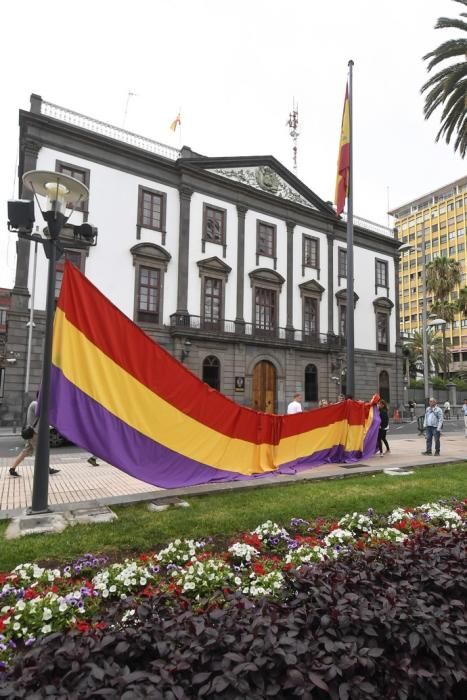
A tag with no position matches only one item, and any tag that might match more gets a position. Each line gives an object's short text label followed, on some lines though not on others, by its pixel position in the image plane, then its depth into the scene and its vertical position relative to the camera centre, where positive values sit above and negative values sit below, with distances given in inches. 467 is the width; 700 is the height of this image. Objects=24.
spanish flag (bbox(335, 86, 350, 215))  531.5 +283.7
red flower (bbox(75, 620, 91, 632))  102.1 -58.0
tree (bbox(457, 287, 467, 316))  1973.4 +419.4
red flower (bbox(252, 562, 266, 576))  146.0 -61.8
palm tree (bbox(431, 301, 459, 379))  2026.3 +391.6
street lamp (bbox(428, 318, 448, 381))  2049.2 +129.5
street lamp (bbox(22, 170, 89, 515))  231.8 +82.3
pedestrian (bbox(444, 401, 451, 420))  1405.0 -61.7
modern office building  3622.0 +1326.2
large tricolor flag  236.8 -11.1
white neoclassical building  942.4 +315.1
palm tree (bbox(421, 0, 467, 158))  660.7 +493.4
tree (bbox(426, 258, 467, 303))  1952.5 +531.3
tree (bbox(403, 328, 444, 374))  2411.4 +238.0
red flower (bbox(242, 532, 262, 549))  183.9 -64.8
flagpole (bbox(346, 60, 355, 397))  490.0 +132.7
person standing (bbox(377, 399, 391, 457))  507.8 -41.7
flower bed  70.4 -47.7
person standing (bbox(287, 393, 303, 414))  558.6 -21.7
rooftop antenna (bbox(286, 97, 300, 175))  1668.3 +1023.2
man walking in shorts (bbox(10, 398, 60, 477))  350.3 -37.3
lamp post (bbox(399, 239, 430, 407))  1003.8 +153.5
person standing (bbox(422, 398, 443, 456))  520.1 -36.6
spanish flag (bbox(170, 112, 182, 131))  1218.6 +746.9
